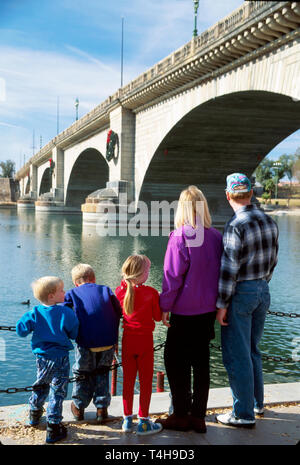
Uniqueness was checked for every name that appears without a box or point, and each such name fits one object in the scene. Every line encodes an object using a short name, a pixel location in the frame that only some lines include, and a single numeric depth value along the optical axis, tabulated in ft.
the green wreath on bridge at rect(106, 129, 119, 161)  94.53
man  10.55
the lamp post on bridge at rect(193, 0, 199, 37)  66.69
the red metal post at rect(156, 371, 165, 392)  13.84
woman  10.55
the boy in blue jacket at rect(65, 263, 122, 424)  11.28
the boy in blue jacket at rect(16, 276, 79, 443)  10.75
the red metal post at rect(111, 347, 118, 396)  15.34
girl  10.91
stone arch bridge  42.73
